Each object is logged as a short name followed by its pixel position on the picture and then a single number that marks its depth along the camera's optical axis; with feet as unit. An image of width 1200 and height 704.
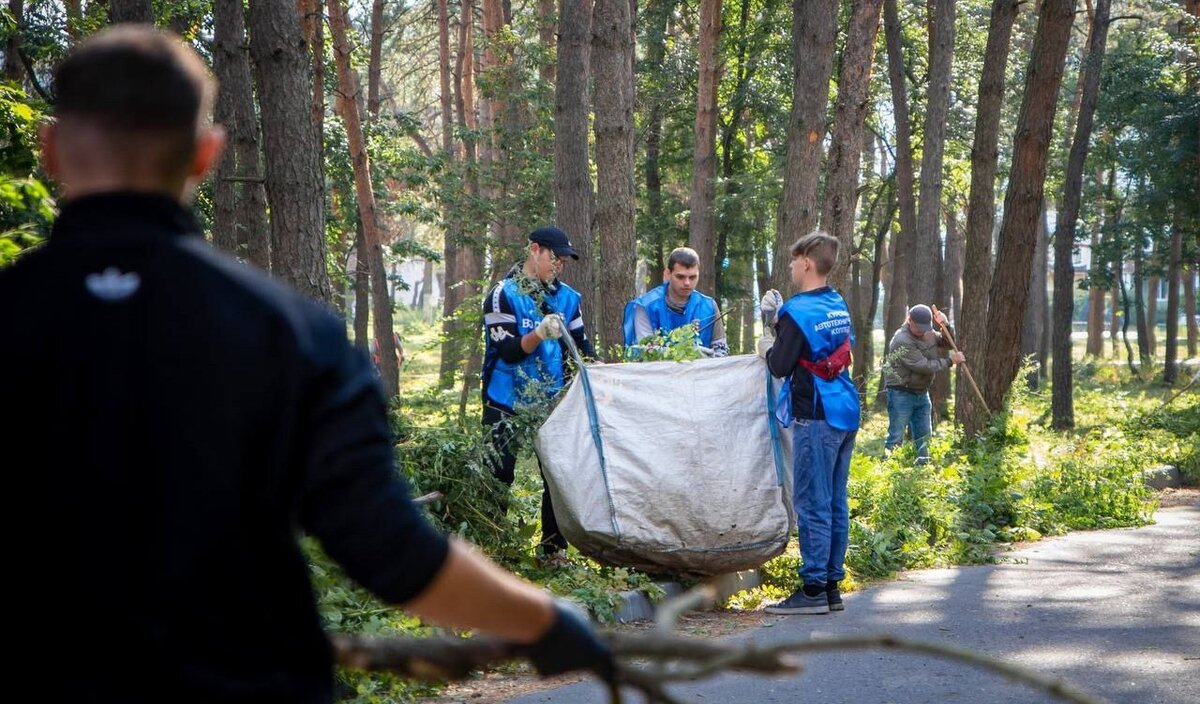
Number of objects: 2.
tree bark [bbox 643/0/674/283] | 107.14
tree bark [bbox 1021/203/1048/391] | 132.98
